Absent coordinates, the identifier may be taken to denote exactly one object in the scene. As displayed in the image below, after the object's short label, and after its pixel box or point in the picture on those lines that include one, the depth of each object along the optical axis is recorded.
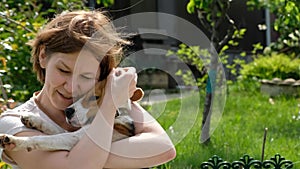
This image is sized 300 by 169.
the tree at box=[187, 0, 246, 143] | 6.68
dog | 3.57
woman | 3.56
